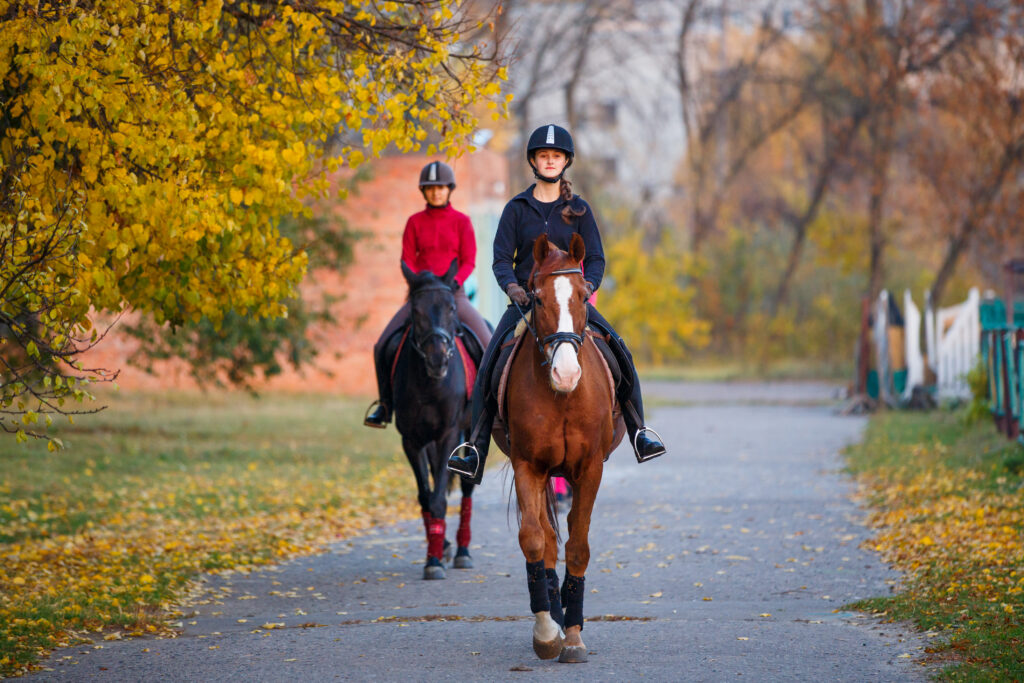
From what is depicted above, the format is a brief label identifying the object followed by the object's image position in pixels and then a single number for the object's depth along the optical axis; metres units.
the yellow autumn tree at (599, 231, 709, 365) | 83.37
